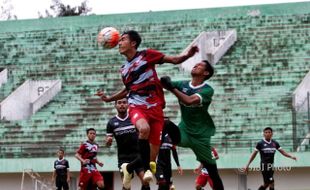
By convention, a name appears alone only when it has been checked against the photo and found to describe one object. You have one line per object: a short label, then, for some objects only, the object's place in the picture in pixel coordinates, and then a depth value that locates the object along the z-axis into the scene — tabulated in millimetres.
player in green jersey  14453
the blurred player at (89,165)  21750
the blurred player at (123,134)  17266
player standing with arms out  22516
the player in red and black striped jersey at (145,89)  13602
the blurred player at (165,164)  18172
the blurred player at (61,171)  27000
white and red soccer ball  14023
